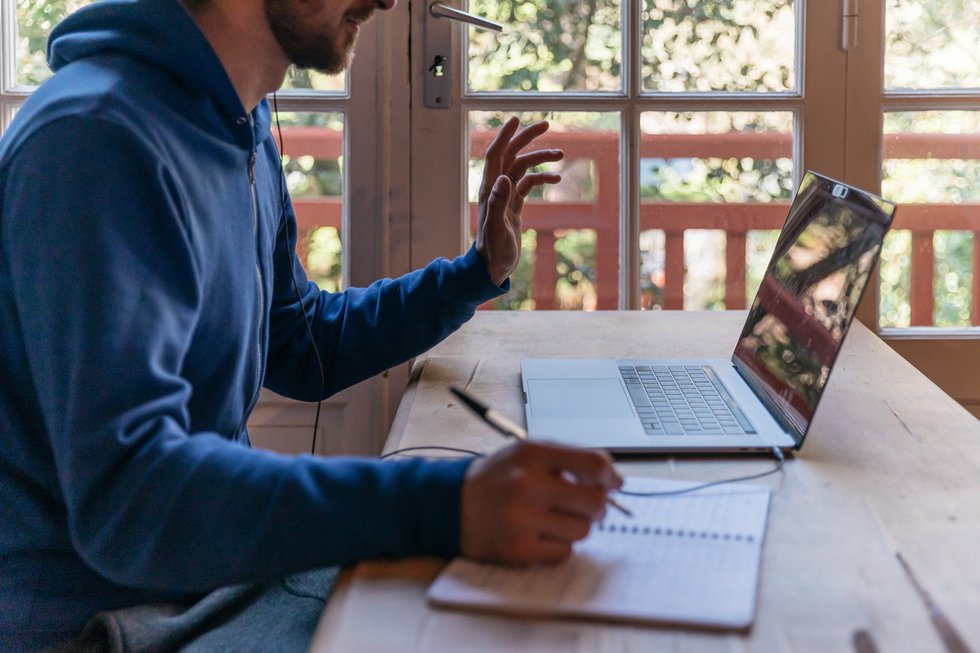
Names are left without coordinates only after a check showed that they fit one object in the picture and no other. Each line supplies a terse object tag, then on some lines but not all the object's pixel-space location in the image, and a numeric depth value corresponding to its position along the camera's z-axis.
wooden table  0.66
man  0.76
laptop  1.04
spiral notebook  0.69
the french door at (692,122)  1.91
